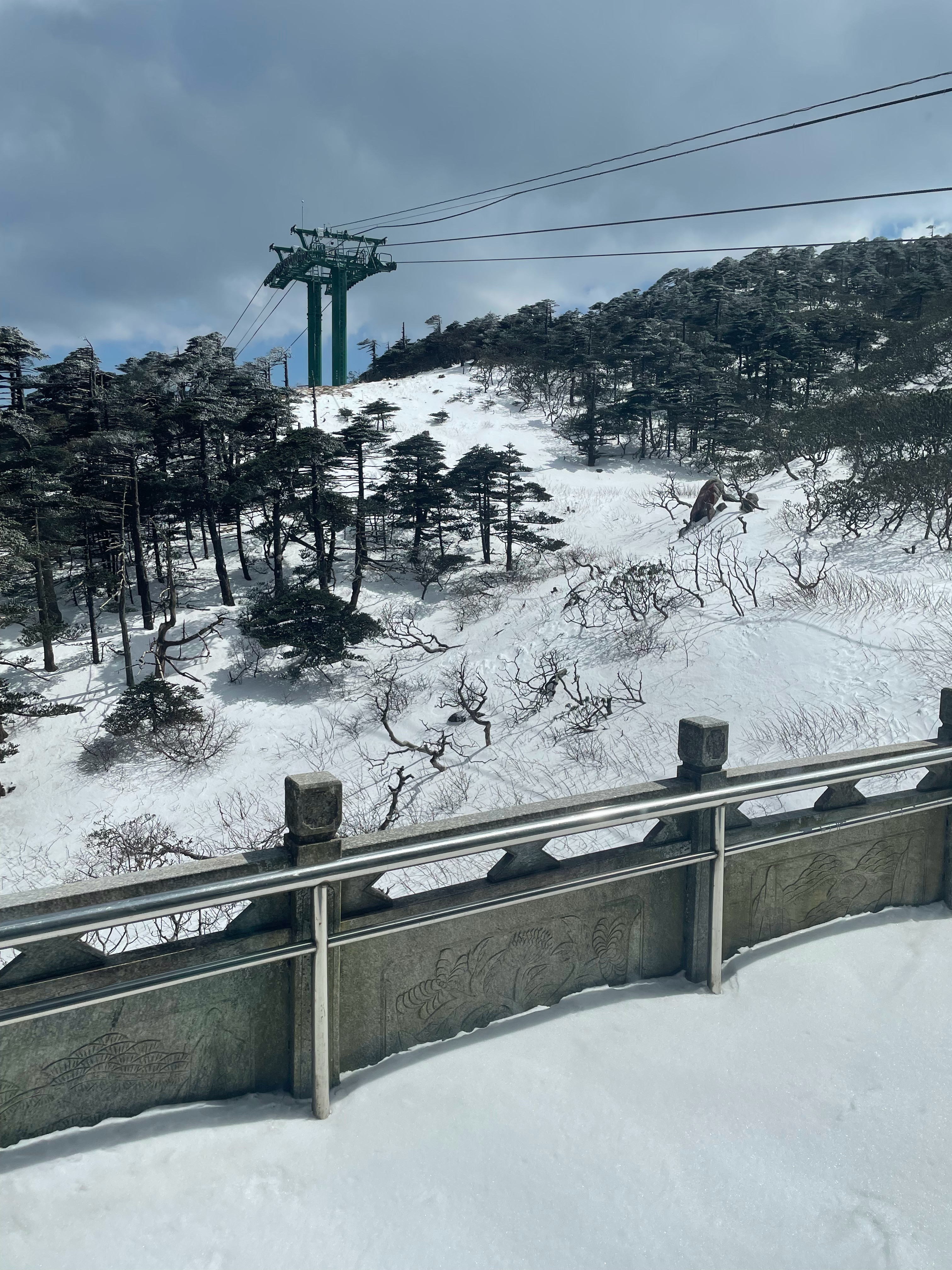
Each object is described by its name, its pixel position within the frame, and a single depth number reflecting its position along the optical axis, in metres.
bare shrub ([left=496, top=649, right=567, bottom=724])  15.44
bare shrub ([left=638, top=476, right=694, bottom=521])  28.94
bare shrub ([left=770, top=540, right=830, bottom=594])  14.38
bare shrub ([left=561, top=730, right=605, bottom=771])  12.96
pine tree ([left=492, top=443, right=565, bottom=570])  28.78
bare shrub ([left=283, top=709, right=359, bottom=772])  17.38
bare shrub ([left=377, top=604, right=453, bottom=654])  20.78
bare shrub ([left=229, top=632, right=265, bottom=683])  22.86
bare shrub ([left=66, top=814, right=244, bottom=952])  10.44
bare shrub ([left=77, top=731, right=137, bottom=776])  18.78
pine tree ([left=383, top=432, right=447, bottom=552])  29.64
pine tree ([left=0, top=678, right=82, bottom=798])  18.44
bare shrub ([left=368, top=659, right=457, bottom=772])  14.78
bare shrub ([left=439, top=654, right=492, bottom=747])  15.72
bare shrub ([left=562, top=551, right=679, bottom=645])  15.93
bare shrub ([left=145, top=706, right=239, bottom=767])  18.52
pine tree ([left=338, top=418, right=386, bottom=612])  26.86
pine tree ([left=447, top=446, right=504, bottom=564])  29.39
